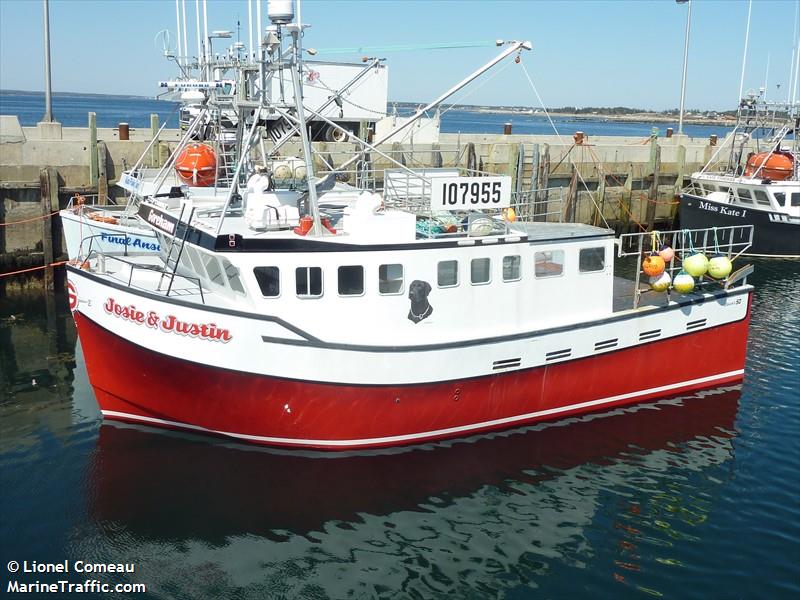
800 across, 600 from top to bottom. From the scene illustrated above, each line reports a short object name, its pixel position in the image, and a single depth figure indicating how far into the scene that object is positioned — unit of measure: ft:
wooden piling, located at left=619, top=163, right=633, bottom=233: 102.99
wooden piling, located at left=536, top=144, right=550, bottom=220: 92.53
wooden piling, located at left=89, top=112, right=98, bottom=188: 73.51
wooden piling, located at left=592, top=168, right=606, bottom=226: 97.52
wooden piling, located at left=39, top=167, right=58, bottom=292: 70.85
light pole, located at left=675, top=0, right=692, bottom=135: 127.85
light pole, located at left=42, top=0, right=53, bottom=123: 78.28
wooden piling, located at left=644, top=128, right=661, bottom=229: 107.04
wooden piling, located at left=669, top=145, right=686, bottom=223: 111.45
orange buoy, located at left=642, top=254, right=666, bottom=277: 47.11
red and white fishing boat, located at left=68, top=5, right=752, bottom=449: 37.65
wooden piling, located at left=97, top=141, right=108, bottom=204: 74.08
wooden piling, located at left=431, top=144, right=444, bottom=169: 90.28
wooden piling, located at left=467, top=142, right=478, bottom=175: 87.27
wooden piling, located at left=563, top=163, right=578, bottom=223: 91.20
